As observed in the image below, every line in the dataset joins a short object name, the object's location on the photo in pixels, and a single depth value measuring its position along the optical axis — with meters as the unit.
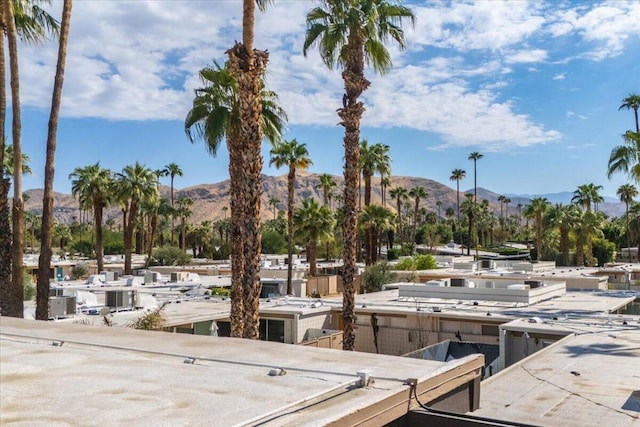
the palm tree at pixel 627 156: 28.80
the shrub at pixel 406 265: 46.66
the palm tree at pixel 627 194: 86.39
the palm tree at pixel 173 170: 89.06
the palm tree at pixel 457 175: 106.00
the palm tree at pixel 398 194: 97.62
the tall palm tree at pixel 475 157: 99.38
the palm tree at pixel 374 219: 56.18
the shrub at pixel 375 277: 41.03
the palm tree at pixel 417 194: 103.50
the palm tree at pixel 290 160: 43.18
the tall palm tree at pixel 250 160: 16.12
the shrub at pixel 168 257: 62.72
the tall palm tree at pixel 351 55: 19.17
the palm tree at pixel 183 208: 83.05
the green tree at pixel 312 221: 47.09
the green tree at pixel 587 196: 73.06
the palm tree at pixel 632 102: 64.06
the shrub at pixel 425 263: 47.53
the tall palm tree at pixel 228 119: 20.00
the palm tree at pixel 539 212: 73.31
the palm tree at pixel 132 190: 52.72
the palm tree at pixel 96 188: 51.38
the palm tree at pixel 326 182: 66.94
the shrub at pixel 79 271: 52.48
